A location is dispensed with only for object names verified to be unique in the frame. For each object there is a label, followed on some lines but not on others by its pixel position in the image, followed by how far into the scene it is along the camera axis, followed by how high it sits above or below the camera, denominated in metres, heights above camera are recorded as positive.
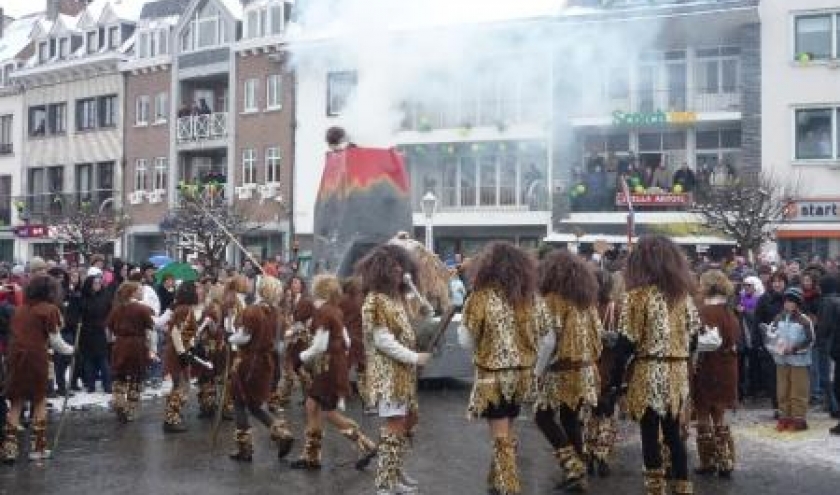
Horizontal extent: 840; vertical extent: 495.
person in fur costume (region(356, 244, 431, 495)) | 7.08 -0.71
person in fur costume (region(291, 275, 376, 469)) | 8.09 -0.87
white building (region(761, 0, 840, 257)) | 25.11 +3.80
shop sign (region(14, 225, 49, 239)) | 38.62 +0.97
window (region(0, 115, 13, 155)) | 42.12 +5.12
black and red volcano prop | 14.57 +0.77
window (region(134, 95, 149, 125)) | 37.03 +5.44
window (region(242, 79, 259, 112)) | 33.94 +5.48
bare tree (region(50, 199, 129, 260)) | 29.84 +0.89
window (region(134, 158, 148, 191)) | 37.00 +3.06
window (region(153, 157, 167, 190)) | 36.28 +3.04
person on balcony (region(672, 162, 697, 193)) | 26.36 +2.15
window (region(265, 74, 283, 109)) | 33.25 +5.53
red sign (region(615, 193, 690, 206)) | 26.36 +1.62
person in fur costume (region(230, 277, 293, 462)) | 8.68 -0.99
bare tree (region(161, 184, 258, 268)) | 24.95 +0.90
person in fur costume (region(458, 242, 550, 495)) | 6.94 -0.57
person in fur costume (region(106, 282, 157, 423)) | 10.86 -0.84
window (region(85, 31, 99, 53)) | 39.06 +8.38
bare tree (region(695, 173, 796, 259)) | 21.33 +1.11
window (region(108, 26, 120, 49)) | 38.44 +8.47
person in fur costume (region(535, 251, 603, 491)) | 7.47 -0.79
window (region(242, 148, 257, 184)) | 33.83 +3.10
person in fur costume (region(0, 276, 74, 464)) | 8.77 -0.92
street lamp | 21.86 +1.09
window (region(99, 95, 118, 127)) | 38.12 +5.57
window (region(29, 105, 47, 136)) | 40.62 +5.53
